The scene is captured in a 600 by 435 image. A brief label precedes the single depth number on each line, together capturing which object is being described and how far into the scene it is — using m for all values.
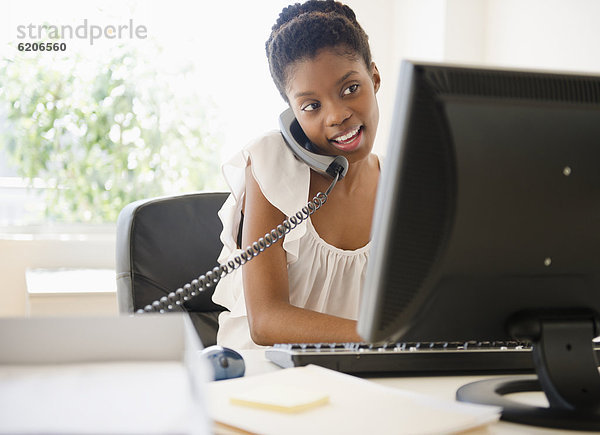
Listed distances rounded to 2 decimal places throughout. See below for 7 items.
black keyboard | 0.95
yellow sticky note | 0.68
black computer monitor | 0.72
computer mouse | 0.88
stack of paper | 0.65
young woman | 1.43
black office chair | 1.55
